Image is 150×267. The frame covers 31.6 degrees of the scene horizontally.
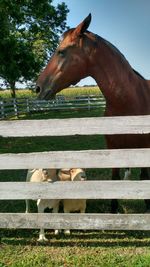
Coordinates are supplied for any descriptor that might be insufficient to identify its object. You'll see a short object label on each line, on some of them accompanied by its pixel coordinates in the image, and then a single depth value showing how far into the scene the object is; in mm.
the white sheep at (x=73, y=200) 3313
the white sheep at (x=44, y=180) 2998
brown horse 2973
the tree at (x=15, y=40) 10078
